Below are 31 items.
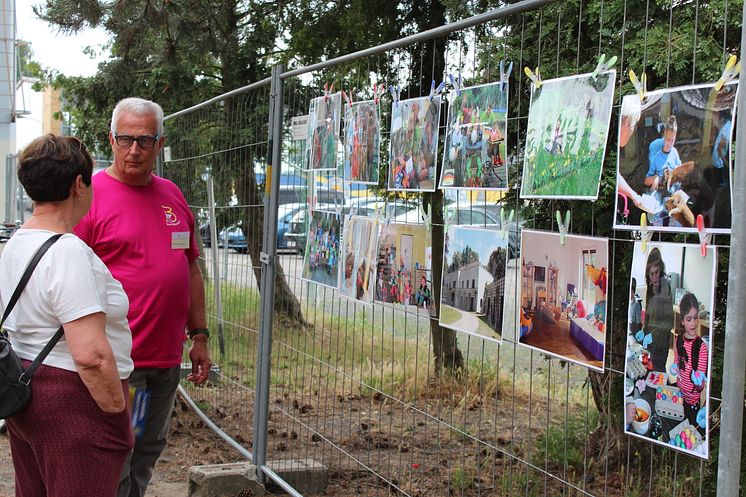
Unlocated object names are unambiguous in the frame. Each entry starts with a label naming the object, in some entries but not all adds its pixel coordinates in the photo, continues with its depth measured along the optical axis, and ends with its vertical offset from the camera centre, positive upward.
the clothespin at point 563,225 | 2.84 -0.06
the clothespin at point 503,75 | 3.14 +0.45
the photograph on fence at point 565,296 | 2.77 -0.29
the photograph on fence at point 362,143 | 4.13 +0.28
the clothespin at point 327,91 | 4.64 +0.57
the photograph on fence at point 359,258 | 4.16 -0.26
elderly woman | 2.78 -0.43
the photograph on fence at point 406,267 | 3.76 -0.27
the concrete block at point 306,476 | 5.08 -1.54
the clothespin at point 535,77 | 3.01 +0.43
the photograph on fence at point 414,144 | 3.66 +0.25
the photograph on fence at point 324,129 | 4.55 +0.38
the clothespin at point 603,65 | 2.70 +0.42
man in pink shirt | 3.98 -0.18
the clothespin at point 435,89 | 3.60 +0.46
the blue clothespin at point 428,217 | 3.71 -0.05
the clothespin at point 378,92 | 4.11 +0.51
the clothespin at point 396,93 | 3.94 +0.48
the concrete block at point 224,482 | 5.28 -1.64
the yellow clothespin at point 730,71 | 2.29 +0.35
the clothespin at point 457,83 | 3.47 +0.47
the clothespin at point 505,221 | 3.20 -0.06
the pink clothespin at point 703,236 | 2.39 -0.07
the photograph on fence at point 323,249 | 4.54 -0.24
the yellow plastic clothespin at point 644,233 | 2.57 -0.07
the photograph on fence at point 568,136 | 2.74 +0.22
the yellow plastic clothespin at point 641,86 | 2.56 +0.34
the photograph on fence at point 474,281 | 3.26 -0.28
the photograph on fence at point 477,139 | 3.23 +0.24
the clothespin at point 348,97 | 4.41 +0.52
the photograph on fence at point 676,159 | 2.35 +0.13
